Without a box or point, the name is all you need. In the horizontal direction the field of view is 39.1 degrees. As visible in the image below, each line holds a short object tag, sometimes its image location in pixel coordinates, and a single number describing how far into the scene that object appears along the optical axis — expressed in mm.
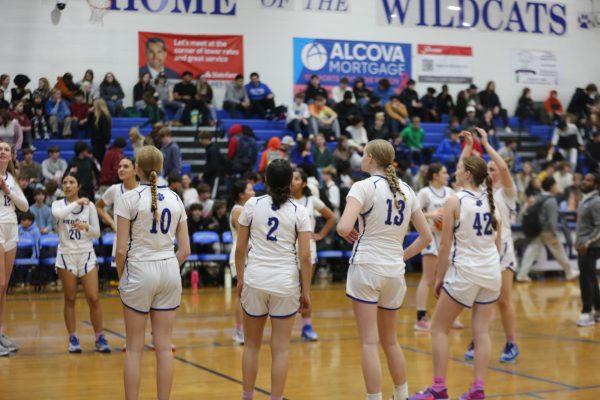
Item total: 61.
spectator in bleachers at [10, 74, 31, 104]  17500
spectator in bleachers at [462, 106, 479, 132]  20969
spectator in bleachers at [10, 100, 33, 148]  16875
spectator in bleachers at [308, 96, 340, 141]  19681
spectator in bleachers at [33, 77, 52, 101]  17922
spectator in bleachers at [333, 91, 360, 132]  20188
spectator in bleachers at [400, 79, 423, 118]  21734
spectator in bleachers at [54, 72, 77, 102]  18609
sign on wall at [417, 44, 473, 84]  23234
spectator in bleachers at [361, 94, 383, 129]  20516
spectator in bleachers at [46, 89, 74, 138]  17922
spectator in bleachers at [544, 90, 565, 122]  23781
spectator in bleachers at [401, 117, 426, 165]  20016
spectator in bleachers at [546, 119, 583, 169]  21969
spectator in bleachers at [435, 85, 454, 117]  22438
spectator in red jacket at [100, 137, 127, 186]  15019
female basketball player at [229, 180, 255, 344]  7891
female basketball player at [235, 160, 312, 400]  5559
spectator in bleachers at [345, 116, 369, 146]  19578
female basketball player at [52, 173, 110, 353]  8305
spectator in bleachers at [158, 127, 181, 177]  16172
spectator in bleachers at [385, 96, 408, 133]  20609
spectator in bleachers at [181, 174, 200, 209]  15727
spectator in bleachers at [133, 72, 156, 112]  19500
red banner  20562
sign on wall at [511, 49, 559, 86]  24219
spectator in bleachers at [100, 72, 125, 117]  19234
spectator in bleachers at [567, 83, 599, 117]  23766
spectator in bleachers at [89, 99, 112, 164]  16922
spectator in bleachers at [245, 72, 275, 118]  20688
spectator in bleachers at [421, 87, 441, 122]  22062
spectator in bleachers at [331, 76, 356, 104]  21172
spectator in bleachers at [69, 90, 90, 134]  18141
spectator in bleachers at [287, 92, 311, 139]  19688
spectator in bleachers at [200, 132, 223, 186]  17109
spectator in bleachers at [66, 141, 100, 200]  14992
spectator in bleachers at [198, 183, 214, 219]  15672
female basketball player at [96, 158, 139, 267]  7582
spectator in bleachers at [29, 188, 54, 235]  14484
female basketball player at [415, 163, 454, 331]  9586
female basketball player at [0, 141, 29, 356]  7895
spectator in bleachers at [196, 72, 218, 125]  19734
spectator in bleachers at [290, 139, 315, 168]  17594
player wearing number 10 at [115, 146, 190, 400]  5520
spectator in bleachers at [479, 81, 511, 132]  22688
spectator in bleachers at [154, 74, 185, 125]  19703
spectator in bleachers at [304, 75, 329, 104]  20859
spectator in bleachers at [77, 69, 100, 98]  18791
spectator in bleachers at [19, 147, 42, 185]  15727
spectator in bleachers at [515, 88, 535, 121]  23406
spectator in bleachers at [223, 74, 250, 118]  20344
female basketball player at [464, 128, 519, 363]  7754
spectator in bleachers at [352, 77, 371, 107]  21203
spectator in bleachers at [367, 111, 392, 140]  19866
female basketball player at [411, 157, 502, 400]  6277
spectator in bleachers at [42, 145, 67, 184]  16219
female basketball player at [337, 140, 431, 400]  5594
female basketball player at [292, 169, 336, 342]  8445
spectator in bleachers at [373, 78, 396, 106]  21984
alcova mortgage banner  22094
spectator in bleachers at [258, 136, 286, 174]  16812
